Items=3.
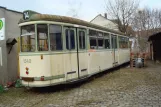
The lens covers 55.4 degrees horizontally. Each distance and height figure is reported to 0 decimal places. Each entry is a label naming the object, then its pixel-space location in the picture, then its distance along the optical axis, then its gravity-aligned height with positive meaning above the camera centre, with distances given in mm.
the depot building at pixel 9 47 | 7212 +196
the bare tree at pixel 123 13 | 24744 +5841
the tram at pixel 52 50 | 5800 +23
